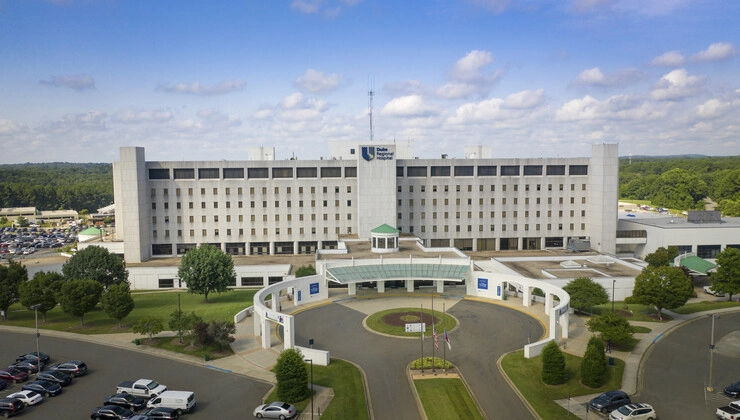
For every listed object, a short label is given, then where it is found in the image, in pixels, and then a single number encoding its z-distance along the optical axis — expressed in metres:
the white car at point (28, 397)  45.72
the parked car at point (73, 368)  51.84
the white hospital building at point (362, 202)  106.62
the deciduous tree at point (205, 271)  78.75
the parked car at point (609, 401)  43.34
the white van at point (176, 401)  43.50
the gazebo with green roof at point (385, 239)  90.00
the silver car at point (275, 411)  42.34
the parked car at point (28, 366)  52.81
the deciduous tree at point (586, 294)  67.19
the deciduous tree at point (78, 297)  66.69
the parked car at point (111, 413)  42.66
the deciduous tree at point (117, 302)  65.56
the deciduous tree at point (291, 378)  45.00
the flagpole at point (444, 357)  51.52
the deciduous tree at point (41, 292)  69.44
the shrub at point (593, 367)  47.38
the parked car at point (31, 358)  55.04
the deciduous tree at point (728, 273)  75.69
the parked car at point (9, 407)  43.84
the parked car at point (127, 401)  44.66
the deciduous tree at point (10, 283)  71.78
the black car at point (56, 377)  49.84
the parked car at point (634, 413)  40.97
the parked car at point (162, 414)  41.53
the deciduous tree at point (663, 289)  66.38
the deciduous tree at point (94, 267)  79.38
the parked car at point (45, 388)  47.53
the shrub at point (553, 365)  47.69
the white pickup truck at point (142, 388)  46.75
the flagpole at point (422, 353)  50.61
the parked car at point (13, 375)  51.19
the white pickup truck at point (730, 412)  40.81
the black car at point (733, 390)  45.62
